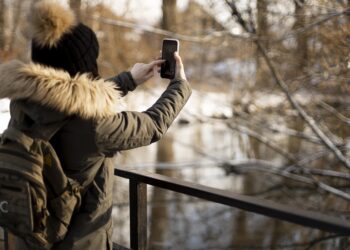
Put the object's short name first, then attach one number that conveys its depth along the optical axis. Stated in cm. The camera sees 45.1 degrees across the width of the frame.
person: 144
